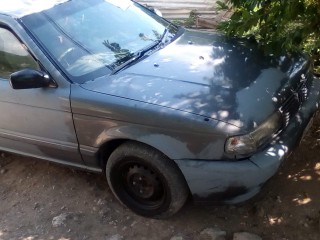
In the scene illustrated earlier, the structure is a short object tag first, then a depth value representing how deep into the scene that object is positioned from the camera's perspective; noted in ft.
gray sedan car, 9.45
